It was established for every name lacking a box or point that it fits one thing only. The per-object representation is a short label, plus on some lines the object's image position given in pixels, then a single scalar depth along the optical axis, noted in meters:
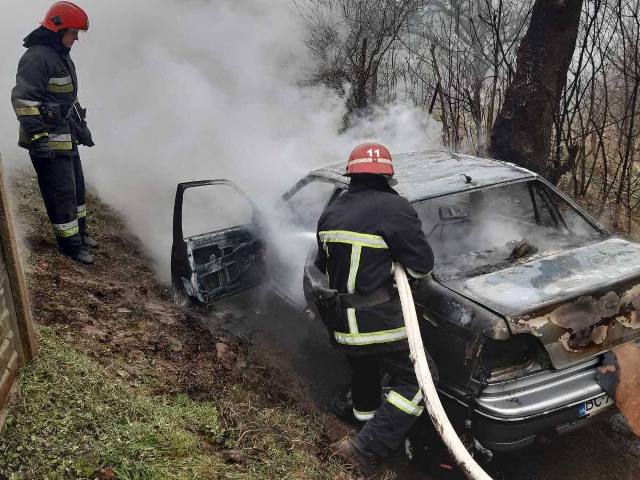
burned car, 3.01
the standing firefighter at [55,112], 4.54
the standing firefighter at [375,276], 3.22
